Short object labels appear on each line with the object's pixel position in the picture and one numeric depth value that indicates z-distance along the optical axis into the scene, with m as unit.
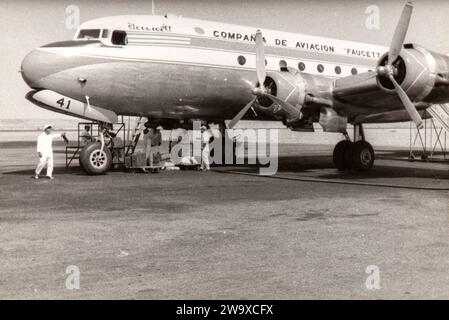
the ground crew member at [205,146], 16.45
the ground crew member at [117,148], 17.03
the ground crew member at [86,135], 19.10
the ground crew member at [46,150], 14.22
